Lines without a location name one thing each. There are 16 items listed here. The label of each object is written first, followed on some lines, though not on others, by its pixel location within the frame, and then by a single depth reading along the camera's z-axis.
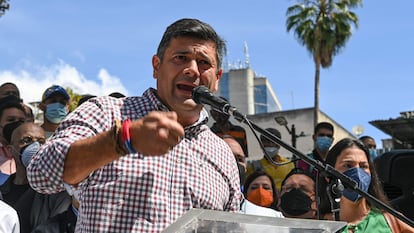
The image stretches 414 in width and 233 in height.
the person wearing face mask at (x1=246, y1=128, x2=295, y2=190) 7.17
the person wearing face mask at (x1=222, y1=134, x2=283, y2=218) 4.73
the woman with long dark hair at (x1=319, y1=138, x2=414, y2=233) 4.13
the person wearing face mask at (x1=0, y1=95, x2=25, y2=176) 5.53
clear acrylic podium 1.68
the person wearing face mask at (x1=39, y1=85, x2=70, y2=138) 6.48
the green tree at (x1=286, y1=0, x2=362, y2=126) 25.69
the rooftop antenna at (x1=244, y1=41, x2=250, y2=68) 60.23
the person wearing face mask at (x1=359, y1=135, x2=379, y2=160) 8.70
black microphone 2.45
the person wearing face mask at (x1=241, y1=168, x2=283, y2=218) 5.52
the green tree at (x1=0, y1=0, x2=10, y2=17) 15.10
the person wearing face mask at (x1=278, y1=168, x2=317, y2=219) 4.99
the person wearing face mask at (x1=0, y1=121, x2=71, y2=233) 4.44
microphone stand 2.44
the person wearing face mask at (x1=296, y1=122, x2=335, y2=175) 7.20
